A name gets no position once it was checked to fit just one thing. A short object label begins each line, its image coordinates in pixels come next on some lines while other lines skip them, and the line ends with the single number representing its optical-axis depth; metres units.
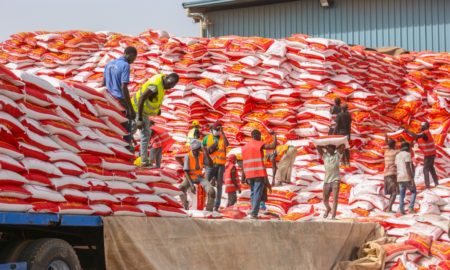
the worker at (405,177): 13.46
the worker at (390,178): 13.90
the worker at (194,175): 11.95
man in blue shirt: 8.55
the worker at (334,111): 16.39
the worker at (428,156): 14.82
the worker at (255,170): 11.27
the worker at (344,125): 16.02
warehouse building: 23.20
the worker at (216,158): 13.02
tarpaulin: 6.75
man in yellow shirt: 9.24
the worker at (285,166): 15.28
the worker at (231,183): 13.89
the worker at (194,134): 13.35
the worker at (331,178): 12.95
